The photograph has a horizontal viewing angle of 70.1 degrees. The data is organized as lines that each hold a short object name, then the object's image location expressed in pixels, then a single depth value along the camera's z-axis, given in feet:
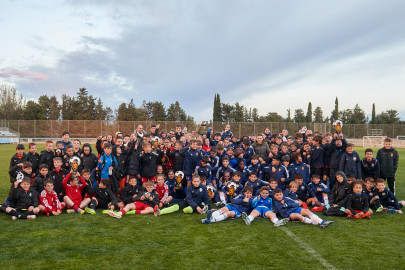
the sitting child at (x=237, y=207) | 18.12
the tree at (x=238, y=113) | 150.82
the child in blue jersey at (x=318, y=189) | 22.04
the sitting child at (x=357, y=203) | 18.81
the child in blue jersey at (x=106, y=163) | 22.33
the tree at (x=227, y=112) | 152.92
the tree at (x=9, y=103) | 192.65
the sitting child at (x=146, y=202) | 19.89
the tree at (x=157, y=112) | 163.73
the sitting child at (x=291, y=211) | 17.17
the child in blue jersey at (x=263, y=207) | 18.06
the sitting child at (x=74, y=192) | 20.36
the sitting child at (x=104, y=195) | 21.17
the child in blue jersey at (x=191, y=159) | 24.45
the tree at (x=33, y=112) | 166.01
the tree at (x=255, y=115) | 174.56
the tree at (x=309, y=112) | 201.89
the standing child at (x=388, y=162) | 23.76
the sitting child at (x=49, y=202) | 19.06
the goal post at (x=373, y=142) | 97.55
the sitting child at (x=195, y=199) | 20.20
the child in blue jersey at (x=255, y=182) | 22.24
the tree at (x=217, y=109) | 160.19
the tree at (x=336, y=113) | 202.28
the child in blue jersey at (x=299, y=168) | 23.45
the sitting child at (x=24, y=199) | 18.63
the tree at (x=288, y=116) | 208.28
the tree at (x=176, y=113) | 163.22
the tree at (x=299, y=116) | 203.21
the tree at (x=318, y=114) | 209.17
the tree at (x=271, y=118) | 172.96
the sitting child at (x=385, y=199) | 20.35
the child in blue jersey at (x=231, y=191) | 22.24
